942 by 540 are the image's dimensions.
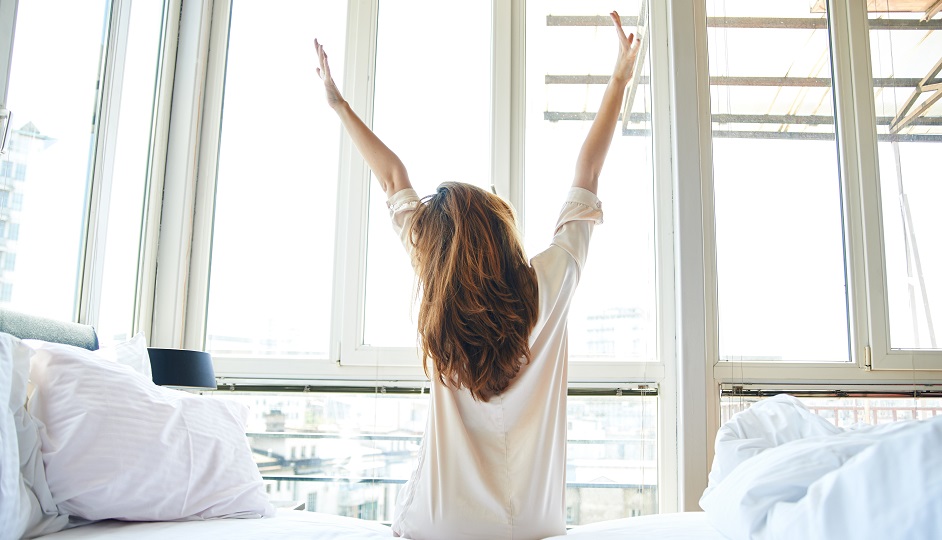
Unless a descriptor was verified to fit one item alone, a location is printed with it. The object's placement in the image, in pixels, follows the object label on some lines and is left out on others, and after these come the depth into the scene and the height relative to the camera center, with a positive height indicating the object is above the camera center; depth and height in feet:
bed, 3.46 -0.57
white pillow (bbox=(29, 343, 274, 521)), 4.81 -0.58
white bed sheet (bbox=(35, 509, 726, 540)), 4.41 -1.08
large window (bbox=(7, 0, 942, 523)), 8.55 +2.26
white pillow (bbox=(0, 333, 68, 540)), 4.20 -0.61
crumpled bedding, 2.43 -0.42
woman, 4.55 +0.00
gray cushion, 5.42 +0.28
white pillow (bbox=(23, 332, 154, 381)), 6.39 +0.09
